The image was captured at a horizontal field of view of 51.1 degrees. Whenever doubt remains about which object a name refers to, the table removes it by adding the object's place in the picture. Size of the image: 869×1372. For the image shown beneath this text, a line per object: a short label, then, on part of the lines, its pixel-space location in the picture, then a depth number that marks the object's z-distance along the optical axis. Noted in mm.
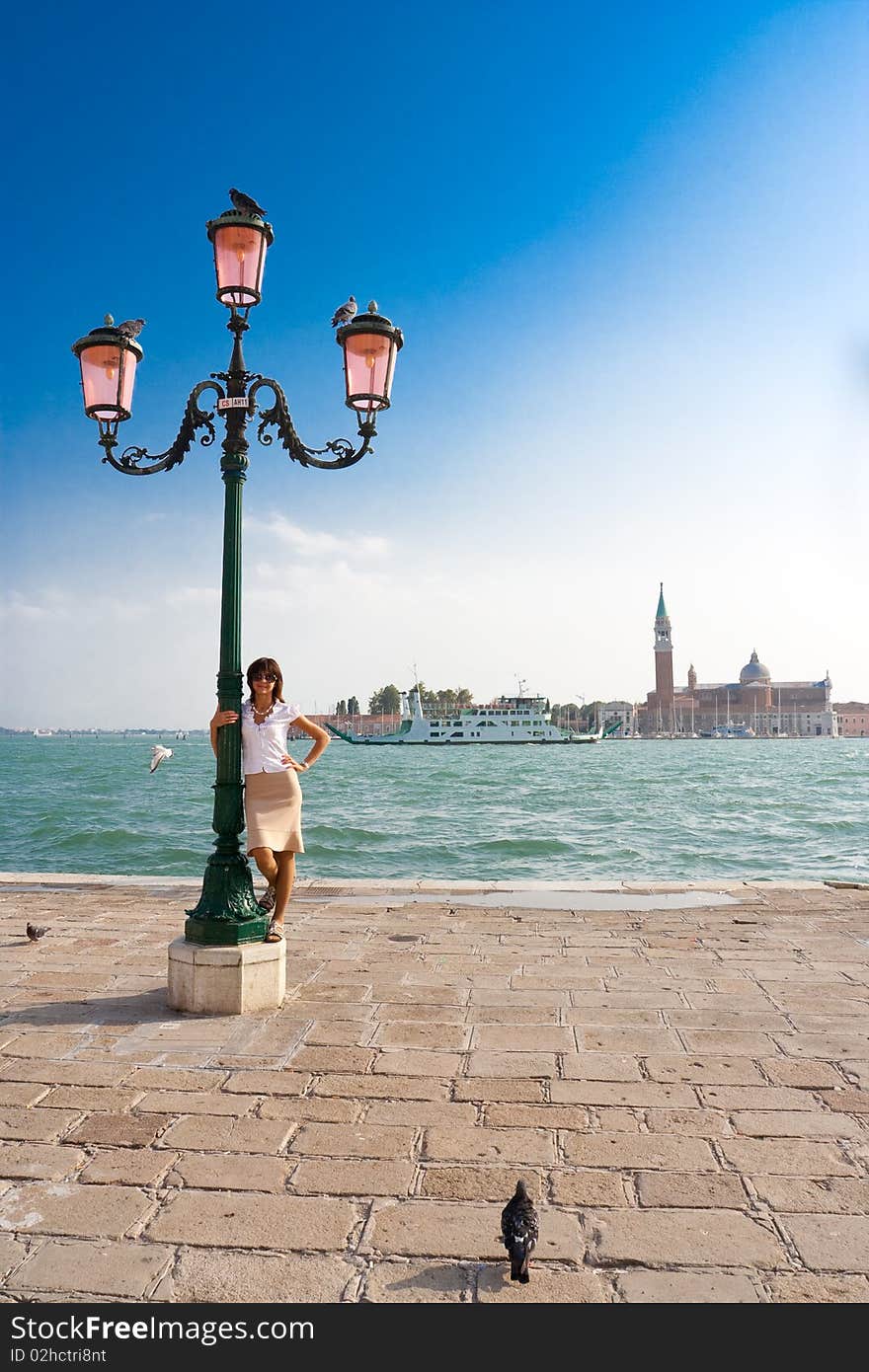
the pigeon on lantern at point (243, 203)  4602
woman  4621
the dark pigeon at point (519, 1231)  2150
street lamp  4414
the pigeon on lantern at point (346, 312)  5000
